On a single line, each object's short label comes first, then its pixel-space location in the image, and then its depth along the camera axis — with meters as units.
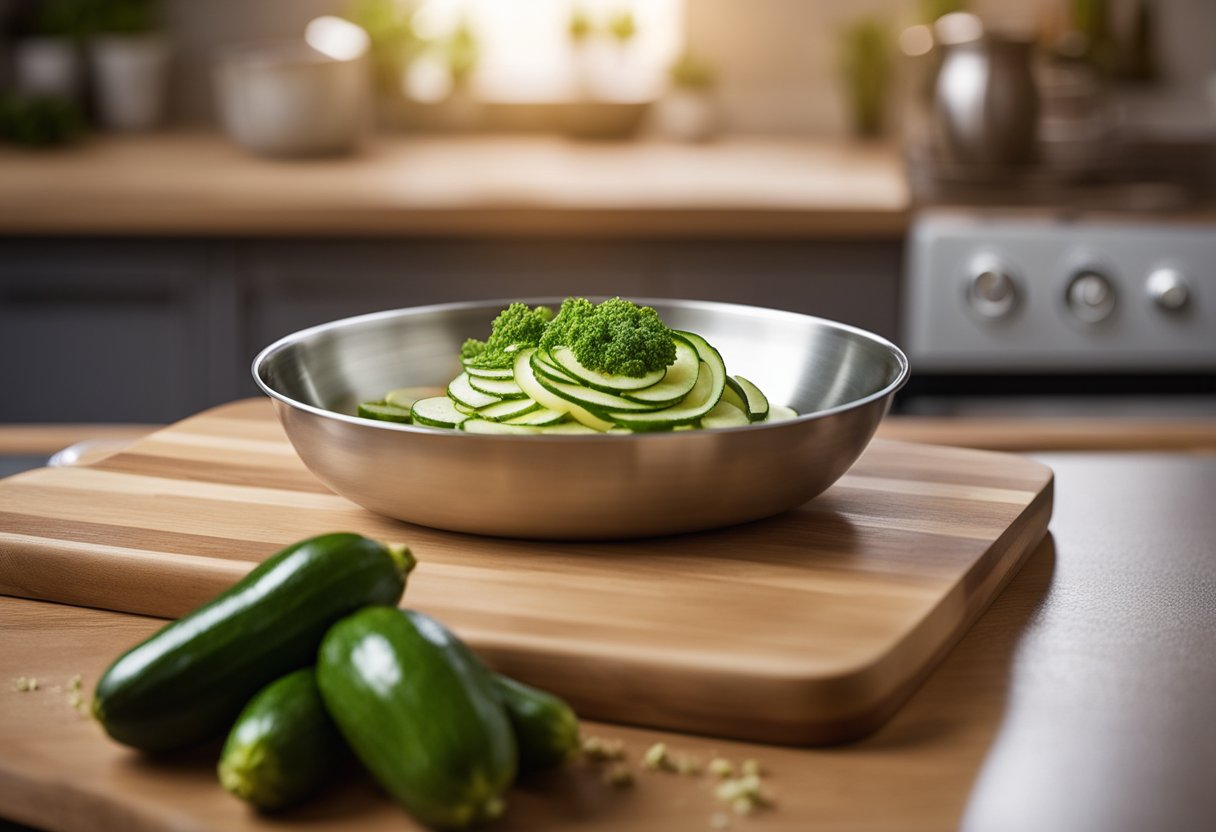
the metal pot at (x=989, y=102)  2.34
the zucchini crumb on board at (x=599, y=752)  0.74
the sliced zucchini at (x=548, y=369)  0.97
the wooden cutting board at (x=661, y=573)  0.78
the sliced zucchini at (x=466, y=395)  1.01
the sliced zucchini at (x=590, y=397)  0.95
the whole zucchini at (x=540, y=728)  0.69
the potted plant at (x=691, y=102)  2.93
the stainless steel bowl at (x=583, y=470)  0.91
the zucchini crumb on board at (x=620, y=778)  0.71
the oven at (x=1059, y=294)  2.18
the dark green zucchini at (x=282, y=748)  0.66
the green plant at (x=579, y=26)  3.01
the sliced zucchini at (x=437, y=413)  1.01
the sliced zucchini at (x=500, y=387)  1.00
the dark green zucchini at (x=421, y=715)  0.62
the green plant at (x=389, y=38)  2.98
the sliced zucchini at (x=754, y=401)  1.03
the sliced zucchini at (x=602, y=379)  0.96
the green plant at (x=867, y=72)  2.95
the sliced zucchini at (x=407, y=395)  1.12
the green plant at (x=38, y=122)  2.68
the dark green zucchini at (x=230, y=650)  0.71
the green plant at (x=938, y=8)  2.98
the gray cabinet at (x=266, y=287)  2.28
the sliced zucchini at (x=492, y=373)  1.03
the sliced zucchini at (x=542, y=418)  0.97
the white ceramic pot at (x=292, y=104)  2.60
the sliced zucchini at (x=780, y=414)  1.07
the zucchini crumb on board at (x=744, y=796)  0.68
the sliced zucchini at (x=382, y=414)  1.06
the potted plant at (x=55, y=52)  2.93
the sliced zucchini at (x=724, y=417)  0.97
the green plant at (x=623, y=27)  3.01
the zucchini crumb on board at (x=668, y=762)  0.73
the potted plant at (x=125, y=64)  2.96
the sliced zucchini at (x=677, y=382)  0.96
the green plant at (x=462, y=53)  2.96
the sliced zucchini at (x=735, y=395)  1.01
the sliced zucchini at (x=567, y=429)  0.97
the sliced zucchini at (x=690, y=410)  0.95
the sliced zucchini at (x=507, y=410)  0.99
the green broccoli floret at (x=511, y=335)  1.04
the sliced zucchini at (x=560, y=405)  0.96
